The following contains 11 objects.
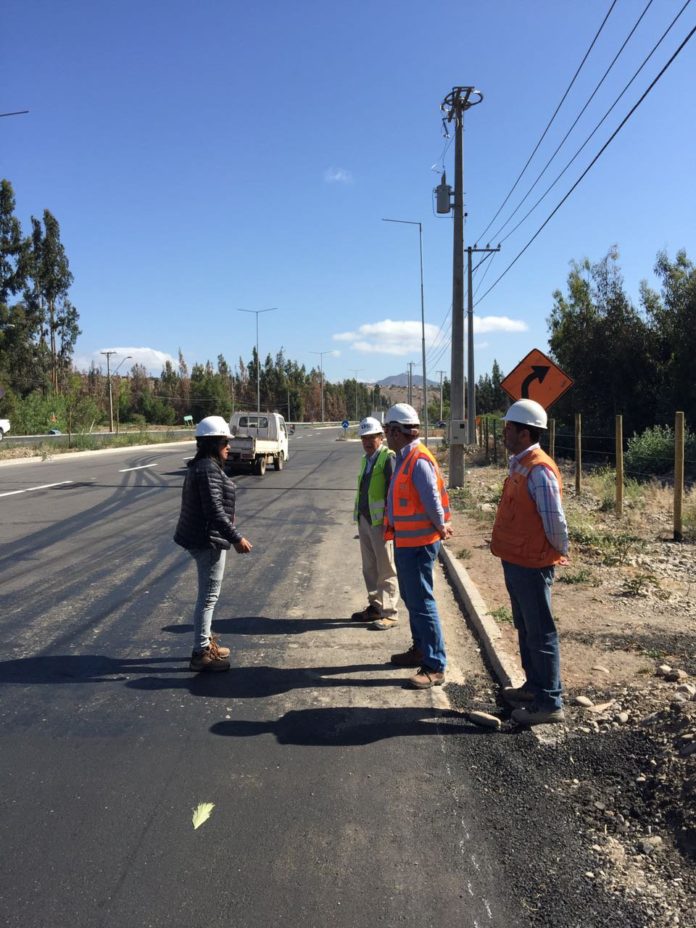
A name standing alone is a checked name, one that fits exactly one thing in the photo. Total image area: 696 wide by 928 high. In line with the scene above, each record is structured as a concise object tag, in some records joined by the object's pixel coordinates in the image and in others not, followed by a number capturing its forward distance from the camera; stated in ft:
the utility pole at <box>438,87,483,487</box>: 55.11
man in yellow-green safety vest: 20.16
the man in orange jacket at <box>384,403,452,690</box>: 15.84
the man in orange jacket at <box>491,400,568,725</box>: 13.56
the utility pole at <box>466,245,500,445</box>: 93.50
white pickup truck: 69.92
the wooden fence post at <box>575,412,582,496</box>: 48.44
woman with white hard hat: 16.44
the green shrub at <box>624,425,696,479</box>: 60.54
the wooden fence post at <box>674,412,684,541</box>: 32.14
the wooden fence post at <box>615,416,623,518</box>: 38.70
